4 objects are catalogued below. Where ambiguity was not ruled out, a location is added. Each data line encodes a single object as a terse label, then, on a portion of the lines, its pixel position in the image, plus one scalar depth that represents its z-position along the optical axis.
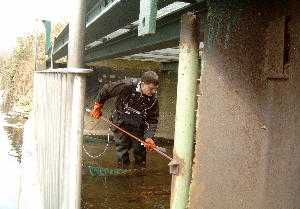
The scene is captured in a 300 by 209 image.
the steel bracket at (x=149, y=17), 1.72
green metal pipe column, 1.90
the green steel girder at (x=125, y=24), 2.73
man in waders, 5.42
